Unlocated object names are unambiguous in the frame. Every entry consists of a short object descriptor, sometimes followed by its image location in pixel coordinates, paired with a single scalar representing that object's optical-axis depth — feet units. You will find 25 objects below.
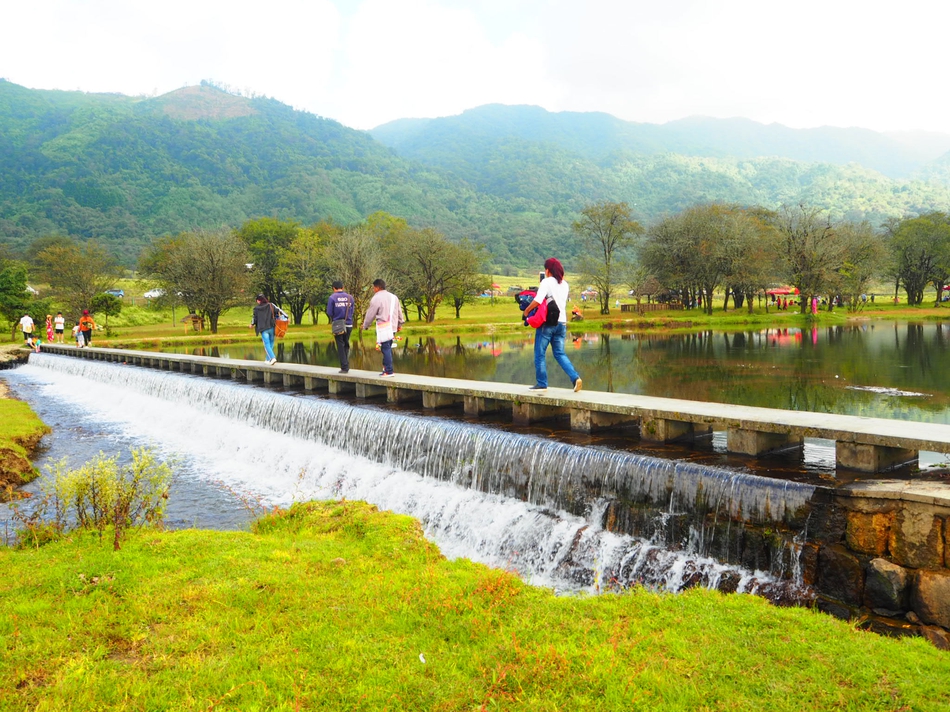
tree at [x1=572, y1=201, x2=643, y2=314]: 254.47
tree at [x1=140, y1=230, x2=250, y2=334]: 207.62
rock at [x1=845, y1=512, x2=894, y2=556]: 21.00
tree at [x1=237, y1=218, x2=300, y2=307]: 255.70
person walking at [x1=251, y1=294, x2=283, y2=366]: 65.67
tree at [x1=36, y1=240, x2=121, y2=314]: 215.31
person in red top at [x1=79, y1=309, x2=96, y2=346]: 146.30
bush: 25.52
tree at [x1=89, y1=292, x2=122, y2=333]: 202.59
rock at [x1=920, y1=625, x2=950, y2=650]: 18.21
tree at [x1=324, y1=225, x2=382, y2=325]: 204.54
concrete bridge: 25.95
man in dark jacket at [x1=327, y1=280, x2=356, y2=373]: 54.19
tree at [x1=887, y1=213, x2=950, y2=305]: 270.67
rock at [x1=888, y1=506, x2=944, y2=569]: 19.67
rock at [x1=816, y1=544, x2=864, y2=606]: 21.04
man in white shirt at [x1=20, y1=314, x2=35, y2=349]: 153.17
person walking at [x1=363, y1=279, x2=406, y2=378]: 50.78
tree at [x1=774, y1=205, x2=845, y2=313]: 218.79
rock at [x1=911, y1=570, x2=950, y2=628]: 18.79
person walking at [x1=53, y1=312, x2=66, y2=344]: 158.60
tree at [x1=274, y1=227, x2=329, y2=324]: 230.48
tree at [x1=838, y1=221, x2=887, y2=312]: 243.73
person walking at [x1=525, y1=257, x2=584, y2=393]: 37.93
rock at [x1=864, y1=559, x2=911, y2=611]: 19.95
